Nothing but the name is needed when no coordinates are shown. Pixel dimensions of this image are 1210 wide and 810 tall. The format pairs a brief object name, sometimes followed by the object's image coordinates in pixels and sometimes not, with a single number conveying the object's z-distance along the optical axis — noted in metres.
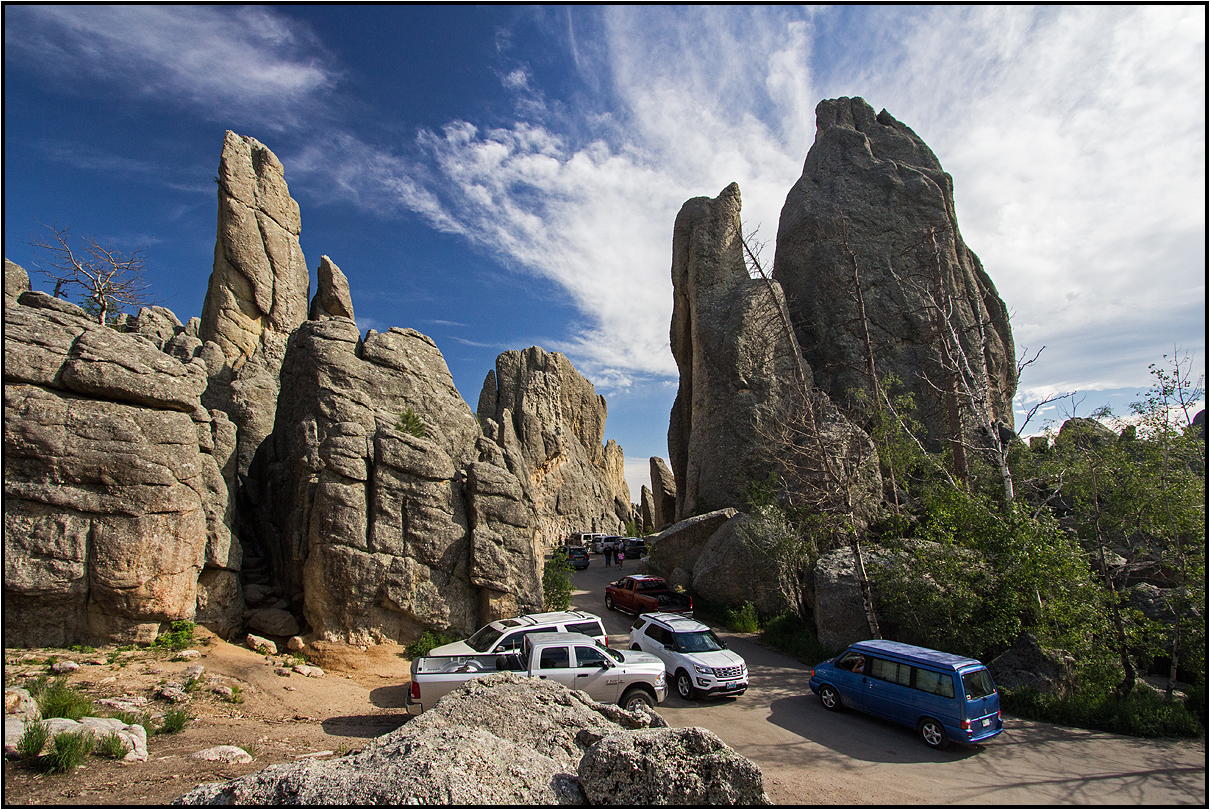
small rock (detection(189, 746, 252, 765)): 7.87
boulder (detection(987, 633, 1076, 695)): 12.69
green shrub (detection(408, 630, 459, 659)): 15.02
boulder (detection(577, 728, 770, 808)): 5.23
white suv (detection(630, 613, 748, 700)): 12.80
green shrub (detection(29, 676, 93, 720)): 8.47
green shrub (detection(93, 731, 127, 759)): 7.34
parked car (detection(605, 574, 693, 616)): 20.70
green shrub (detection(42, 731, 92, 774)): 6.67
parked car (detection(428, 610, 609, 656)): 12.04
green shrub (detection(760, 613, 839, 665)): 16.59
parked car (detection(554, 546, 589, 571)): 36.94
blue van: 10.05
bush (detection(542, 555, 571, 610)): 19.49
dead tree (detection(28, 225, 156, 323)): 21.91
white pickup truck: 10.81
